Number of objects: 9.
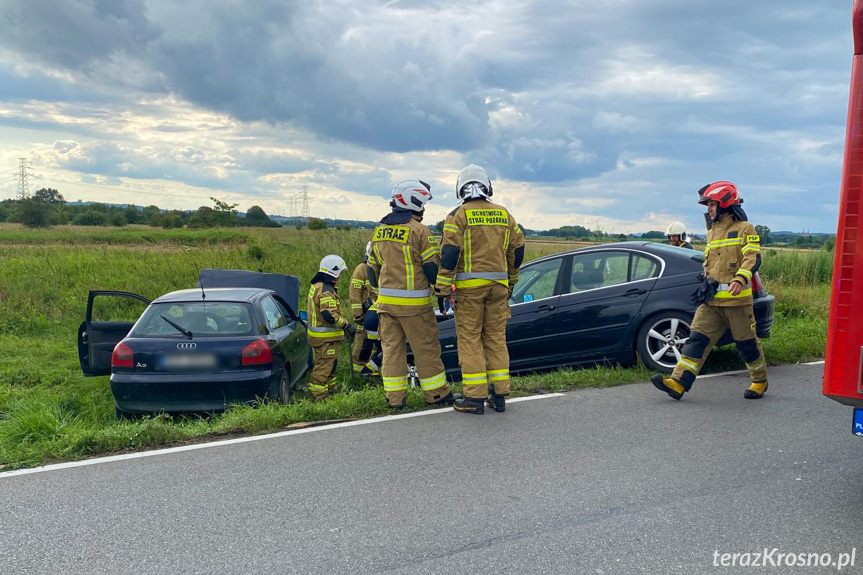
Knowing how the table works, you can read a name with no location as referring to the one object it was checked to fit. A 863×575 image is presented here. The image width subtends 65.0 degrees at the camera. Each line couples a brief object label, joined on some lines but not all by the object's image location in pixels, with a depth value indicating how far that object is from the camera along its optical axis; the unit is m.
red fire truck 3.55
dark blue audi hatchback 6.61
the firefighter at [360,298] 8.61
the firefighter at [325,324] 8.24
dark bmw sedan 7.38
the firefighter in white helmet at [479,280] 5.79
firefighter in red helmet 6.08
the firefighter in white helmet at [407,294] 5.98
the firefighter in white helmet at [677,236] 10.09
